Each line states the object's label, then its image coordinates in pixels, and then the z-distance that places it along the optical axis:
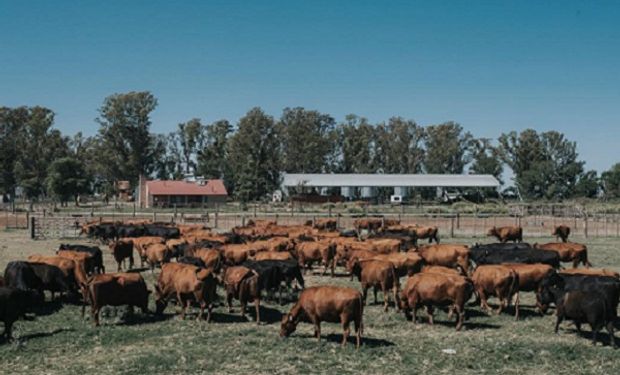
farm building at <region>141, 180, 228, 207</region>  79.06
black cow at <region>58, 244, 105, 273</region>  20.29
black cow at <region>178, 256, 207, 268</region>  18.58
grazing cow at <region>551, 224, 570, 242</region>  34.88
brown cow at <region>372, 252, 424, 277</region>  18.89
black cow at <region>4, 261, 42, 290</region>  16.27
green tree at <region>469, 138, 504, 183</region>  112.19
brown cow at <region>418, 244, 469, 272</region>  21.11
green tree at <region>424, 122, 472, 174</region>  115.56
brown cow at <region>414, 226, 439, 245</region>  34.69
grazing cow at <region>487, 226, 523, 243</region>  34.50
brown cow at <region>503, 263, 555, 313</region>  16.31
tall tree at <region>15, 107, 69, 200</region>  99.12
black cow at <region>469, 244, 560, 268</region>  19.81
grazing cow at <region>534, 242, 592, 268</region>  23.38
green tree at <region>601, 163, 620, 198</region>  100.56
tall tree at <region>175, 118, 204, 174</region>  114.12
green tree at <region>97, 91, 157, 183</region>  99.50
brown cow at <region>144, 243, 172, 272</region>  22.31
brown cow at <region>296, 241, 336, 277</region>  22.97
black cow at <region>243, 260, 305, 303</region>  16.92
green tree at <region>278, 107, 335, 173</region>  105.69
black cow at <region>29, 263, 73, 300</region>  16.74
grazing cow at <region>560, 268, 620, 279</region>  16.56
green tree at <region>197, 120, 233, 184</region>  104.38
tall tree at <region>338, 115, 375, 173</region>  110.62
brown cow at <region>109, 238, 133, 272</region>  23.41
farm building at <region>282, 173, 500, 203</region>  90.06
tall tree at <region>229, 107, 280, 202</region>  102.69
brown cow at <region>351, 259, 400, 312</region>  16.73
